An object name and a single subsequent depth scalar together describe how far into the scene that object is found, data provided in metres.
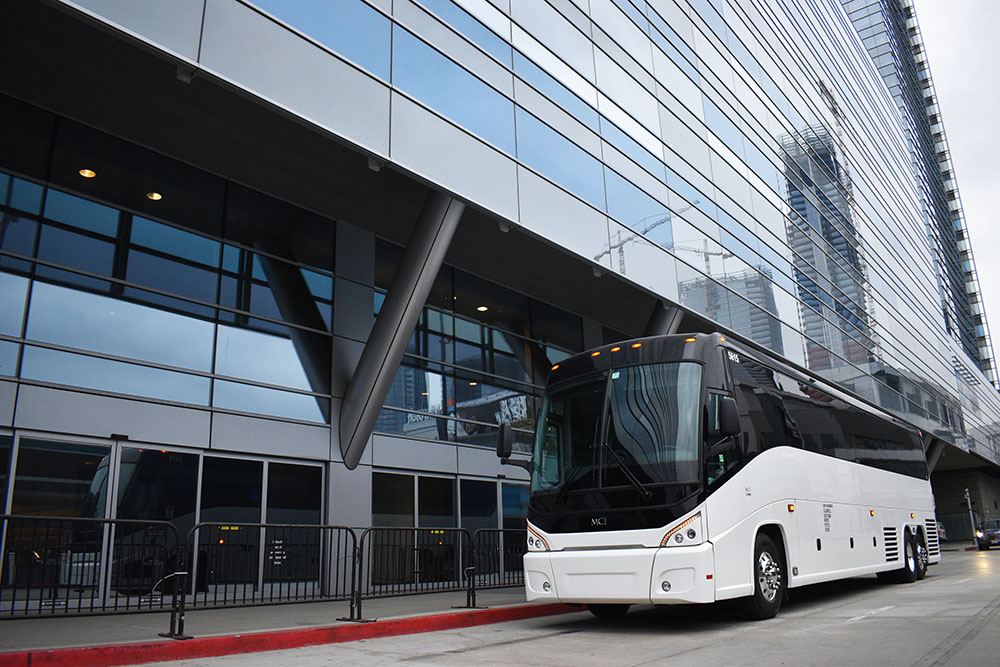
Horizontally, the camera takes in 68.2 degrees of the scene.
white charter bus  8.31
